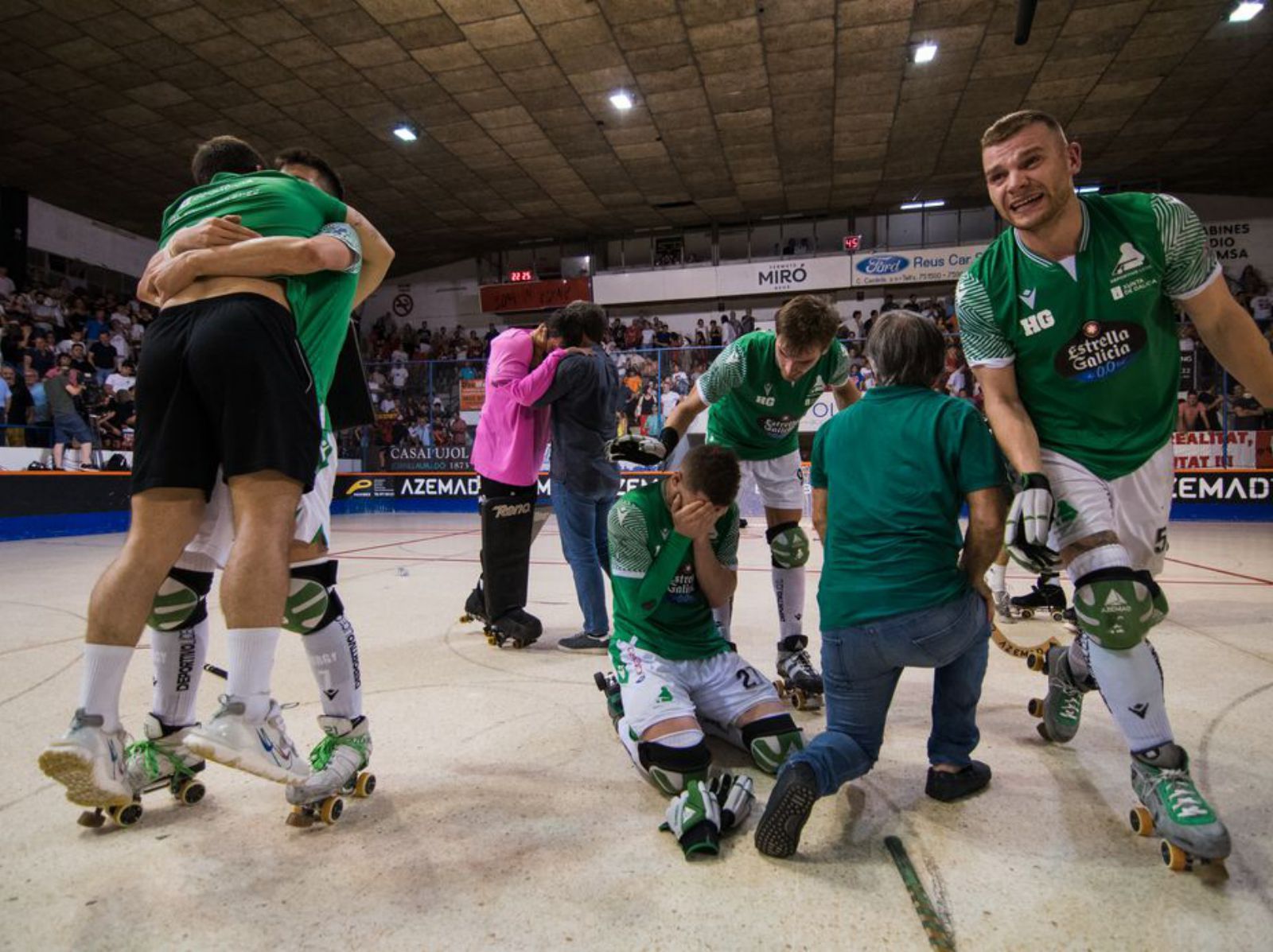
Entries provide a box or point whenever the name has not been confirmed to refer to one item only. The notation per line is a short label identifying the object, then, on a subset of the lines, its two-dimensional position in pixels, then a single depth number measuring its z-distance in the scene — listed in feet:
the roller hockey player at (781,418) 8.57
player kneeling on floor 6.25
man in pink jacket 11.62
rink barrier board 28.71
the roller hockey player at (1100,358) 5.34
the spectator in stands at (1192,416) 34.83
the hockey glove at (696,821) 5.01
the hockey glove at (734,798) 5.32
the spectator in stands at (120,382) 39.17
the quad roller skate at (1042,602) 13.21
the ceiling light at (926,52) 34.30
